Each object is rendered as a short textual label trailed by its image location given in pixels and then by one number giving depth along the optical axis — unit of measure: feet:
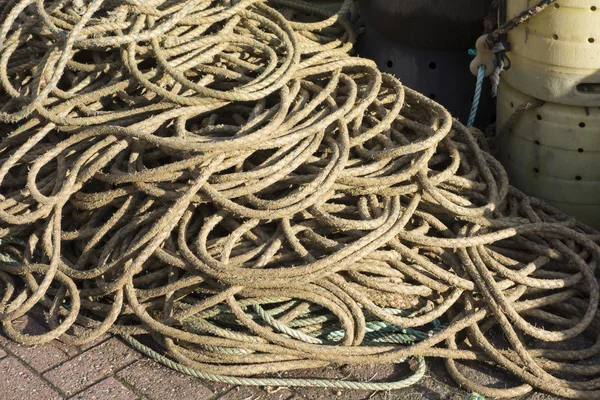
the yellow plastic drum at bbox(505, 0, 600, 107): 10.50
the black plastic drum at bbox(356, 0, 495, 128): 12.94
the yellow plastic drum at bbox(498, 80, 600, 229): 11.14
